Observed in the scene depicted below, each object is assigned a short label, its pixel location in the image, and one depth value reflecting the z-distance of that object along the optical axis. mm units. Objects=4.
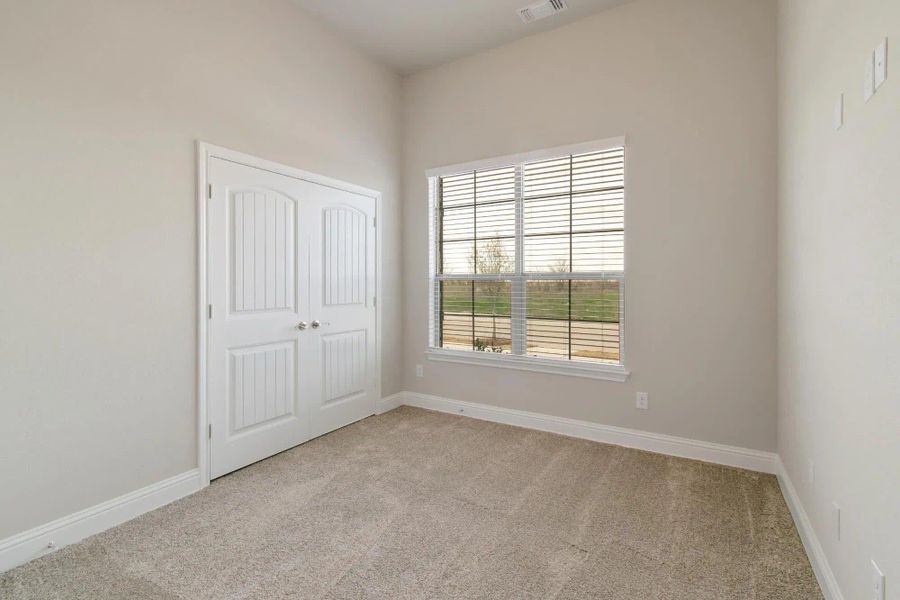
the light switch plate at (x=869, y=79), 1316
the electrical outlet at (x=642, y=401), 3287
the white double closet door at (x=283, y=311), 2857
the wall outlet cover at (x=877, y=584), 1224
